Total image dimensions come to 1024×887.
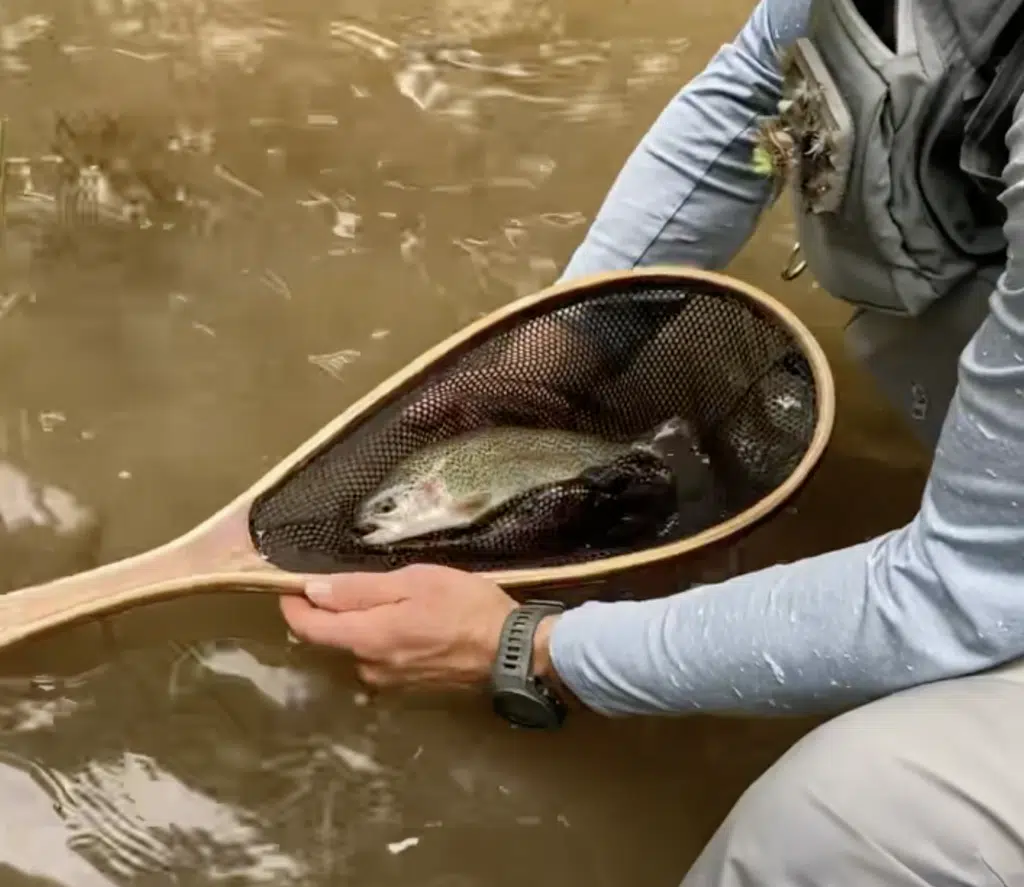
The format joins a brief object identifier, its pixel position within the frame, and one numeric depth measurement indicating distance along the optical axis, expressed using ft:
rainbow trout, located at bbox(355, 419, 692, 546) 3.27
